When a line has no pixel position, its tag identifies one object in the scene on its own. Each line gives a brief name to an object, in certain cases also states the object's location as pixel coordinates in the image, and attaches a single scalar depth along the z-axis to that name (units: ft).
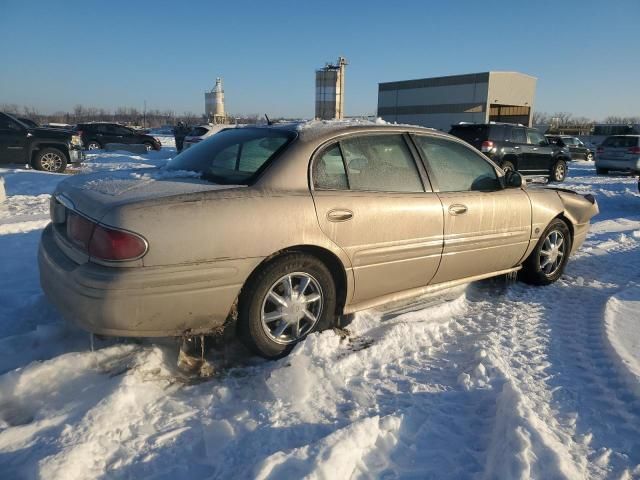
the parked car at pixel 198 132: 60.13
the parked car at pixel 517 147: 44.01
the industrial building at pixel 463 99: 175.22
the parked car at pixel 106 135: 76.74
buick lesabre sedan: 8.34
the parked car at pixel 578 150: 90.94
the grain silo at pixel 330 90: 139.03
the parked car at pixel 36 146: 40.09
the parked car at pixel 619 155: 56.47
